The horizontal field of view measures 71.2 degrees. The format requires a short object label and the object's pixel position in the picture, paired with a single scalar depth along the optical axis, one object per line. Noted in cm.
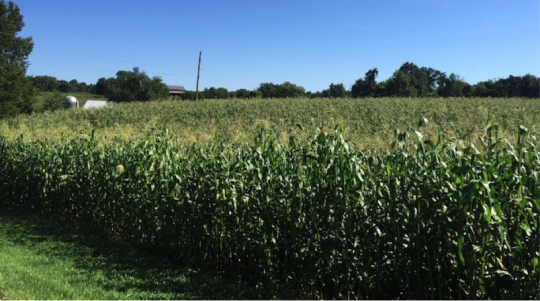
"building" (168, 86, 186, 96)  10032
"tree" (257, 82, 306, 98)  7252
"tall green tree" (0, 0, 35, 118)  3469
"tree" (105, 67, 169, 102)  7150
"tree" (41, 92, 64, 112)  6675
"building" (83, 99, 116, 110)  6869
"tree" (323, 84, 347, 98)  7948
